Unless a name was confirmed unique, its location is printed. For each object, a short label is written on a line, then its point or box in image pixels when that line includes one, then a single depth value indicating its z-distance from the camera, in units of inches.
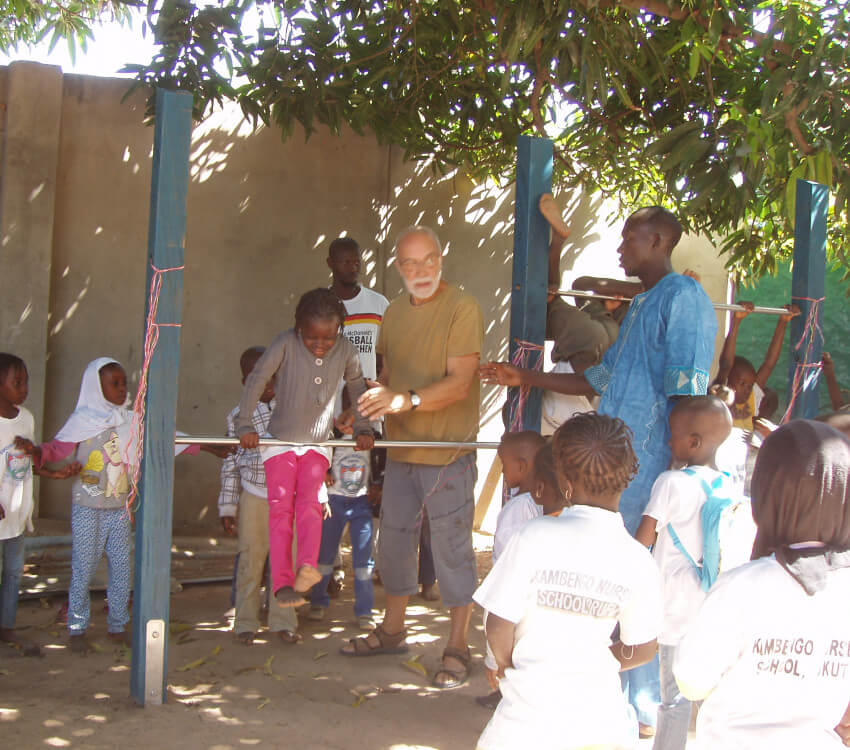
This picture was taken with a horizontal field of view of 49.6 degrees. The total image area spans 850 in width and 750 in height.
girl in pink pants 154.6
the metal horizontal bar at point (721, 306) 160.9
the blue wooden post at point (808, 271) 188.4
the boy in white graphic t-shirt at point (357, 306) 210.1
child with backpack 122.8
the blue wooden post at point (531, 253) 158.2
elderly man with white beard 160.2
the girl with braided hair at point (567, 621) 85.4
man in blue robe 128.2
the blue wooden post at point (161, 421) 140.0
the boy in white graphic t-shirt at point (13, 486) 167.6
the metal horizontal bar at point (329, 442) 139.4
